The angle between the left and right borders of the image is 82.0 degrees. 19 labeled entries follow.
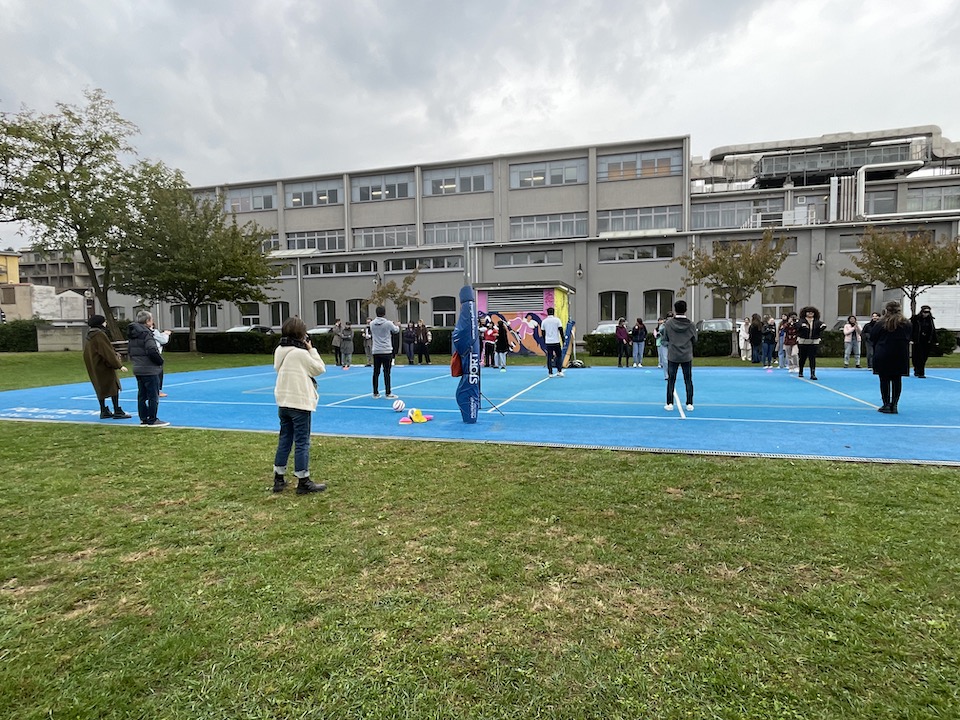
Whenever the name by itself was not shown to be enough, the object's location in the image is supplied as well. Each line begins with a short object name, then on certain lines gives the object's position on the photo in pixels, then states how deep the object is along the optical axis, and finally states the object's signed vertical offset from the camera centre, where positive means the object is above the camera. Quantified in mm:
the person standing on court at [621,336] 19797 -200
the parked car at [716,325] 26125 +213
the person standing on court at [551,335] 16078 -104
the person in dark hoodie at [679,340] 9570 -178
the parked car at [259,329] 36562 +417
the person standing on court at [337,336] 21056 -78
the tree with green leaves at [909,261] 21703 +2659
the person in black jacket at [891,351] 8695 -376
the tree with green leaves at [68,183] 23016 +6936
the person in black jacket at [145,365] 8711 -466
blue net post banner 8688 -356
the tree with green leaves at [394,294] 33488 +2439
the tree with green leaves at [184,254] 28203 +4238
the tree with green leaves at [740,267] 23672 +2687
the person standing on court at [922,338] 14547 -298
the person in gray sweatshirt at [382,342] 10945 -177
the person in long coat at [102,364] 9305 -466
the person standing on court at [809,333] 13812 -136
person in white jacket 5152 -603
